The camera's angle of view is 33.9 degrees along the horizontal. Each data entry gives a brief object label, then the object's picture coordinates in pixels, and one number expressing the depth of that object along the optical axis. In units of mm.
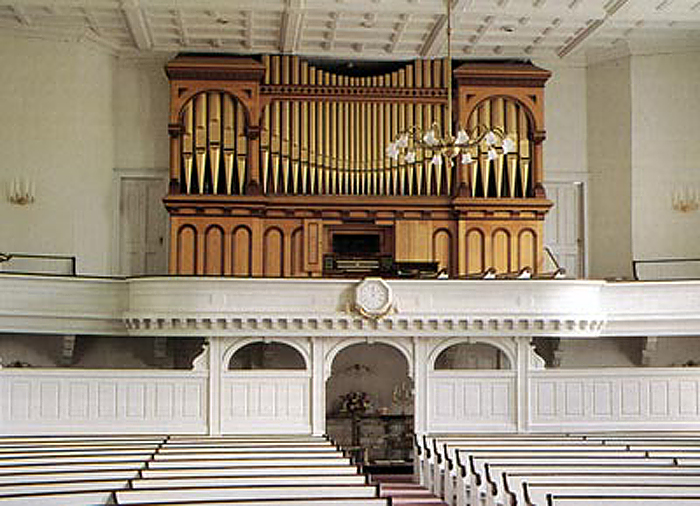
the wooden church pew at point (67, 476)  9995
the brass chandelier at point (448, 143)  13562
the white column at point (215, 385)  17703
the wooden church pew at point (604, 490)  9594
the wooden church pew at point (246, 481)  9875
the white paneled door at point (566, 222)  21734
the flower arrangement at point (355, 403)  19156
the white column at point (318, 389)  17875
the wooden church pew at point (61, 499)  8836
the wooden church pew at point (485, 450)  13086
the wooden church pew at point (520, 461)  11727
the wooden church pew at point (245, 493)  9281
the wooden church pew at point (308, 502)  8875
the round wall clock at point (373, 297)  17344
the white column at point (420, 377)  18062
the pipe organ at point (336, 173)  20125
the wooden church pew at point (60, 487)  9141
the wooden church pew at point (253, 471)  10477
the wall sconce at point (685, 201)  20844
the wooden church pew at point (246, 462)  11266
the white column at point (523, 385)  18172
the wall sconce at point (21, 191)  19859
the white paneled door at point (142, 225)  20969
